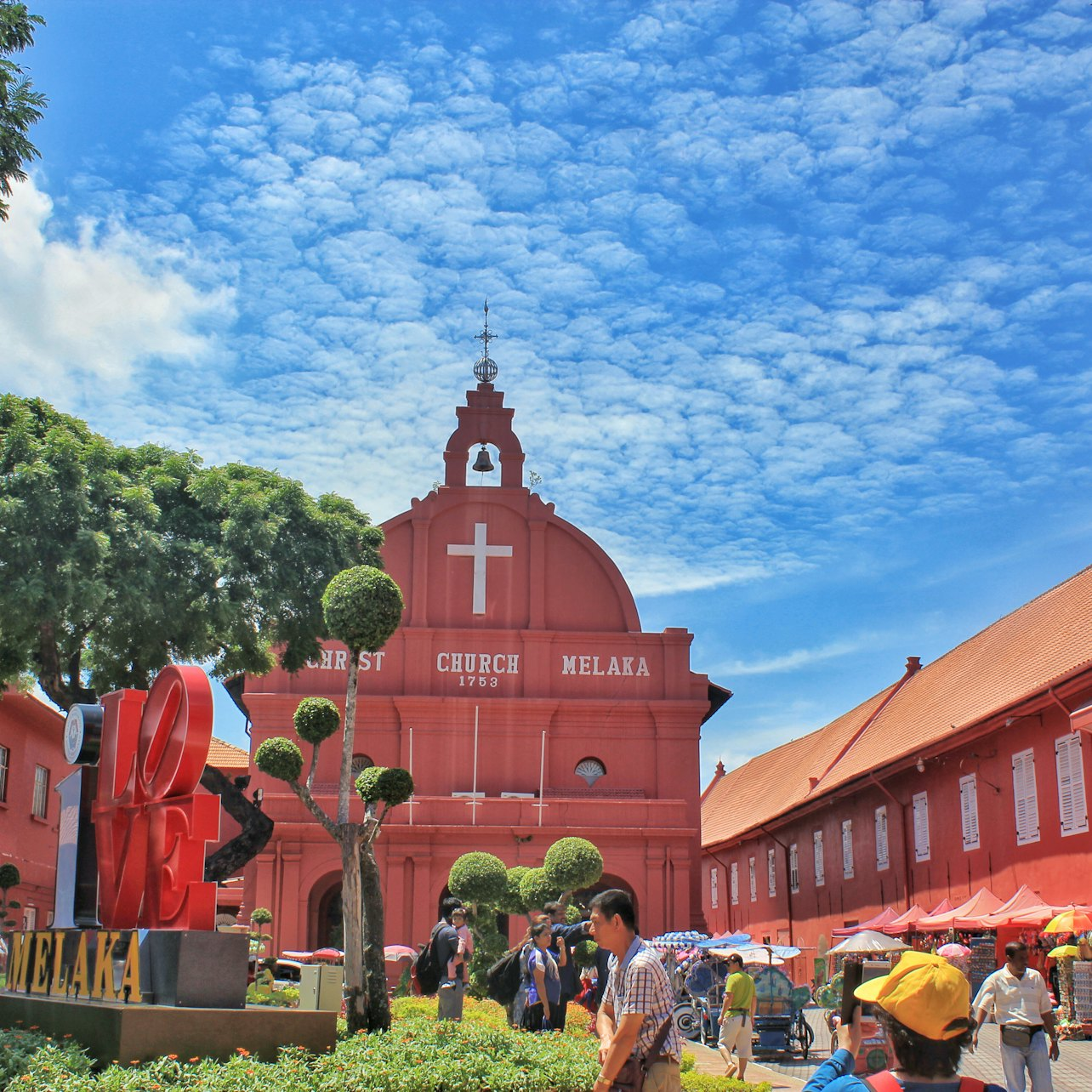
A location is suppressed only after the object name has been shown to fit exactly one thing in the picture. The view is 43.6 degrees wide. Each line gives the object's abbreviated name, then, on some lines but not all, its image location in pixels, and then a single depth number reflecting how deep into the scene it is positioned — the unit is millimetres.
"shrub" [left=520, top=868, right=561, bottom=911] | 19234
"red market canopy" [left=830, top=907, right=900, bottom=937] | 23572
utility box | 13039
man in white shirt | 9352
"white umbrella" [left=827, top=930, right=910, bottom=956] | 20328
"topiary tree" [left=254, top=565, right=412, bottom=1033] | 11914
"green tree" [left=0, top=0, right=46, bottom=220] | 12531
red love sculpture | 9578
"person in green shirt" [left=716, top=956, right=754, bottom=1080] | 13594
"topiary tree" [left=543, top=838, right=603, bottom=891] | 19000
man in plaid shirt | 5363
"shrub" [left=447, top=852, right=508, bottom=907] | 18812
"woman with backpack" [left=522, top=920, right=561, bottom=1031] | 11164
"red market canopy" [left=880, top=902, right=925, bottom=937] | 22078
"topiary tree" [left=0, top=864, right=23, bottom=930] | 24000
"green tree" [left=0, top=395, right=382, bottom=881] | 17938
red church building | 28188
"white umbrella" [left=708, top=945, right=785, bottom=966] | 21984
